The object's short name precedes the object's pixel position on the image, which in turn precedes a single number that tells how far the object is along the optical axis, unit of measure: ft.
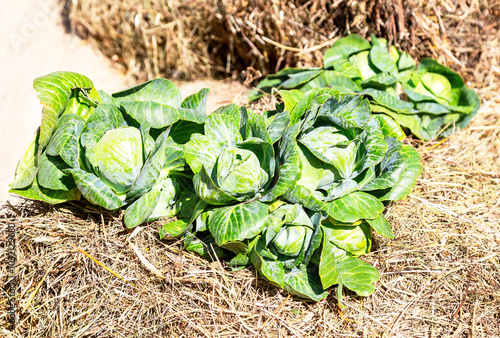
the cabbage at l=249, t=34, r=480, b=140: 8.29
